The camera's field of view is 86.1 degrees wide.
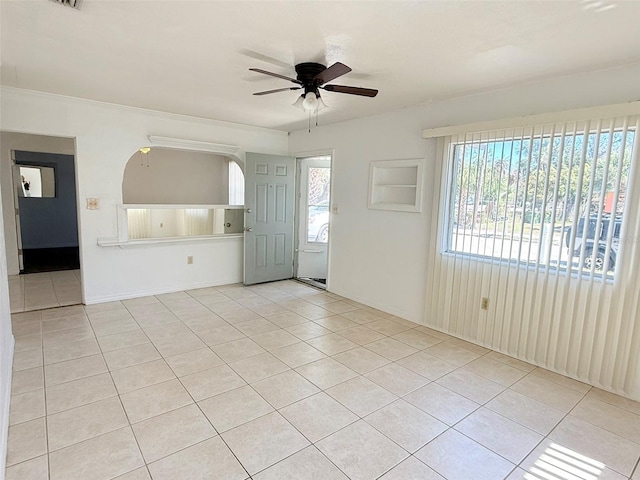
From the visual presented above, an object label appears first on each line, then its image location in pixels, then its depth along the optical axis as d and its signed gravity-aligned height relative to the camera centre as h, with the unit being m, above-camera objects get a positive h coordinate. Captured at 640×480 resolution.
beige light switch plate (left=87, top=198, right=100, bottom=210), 4.07 -0.09
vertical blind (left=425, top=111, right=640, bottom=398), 2.50 -0.28
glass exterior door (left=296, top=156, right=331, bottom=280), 5.67 -0.23
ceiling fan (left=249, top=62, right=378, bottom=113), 2.55 +0.90
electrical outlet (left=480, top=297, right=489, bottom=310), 3.30 -0.91
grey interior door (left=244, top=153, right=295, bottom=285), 5.18 -0.23
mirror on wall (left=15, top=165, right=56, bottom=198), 7.21 +0.28
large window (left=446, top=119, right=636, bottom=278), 2.53 +0.14
